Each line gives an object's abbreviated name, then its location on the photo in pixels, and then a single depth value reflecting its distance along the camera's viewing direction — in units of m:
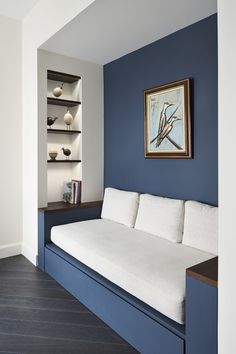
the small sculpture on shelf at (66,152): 3.45
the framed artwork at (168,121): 2.54
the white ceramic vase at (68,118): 3.43
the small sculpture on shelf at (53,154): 3.33
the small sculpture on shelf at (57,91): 3.32
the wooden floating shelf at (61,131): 3.29
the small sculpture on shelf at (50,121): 3.25
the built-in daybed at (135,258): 1.61
